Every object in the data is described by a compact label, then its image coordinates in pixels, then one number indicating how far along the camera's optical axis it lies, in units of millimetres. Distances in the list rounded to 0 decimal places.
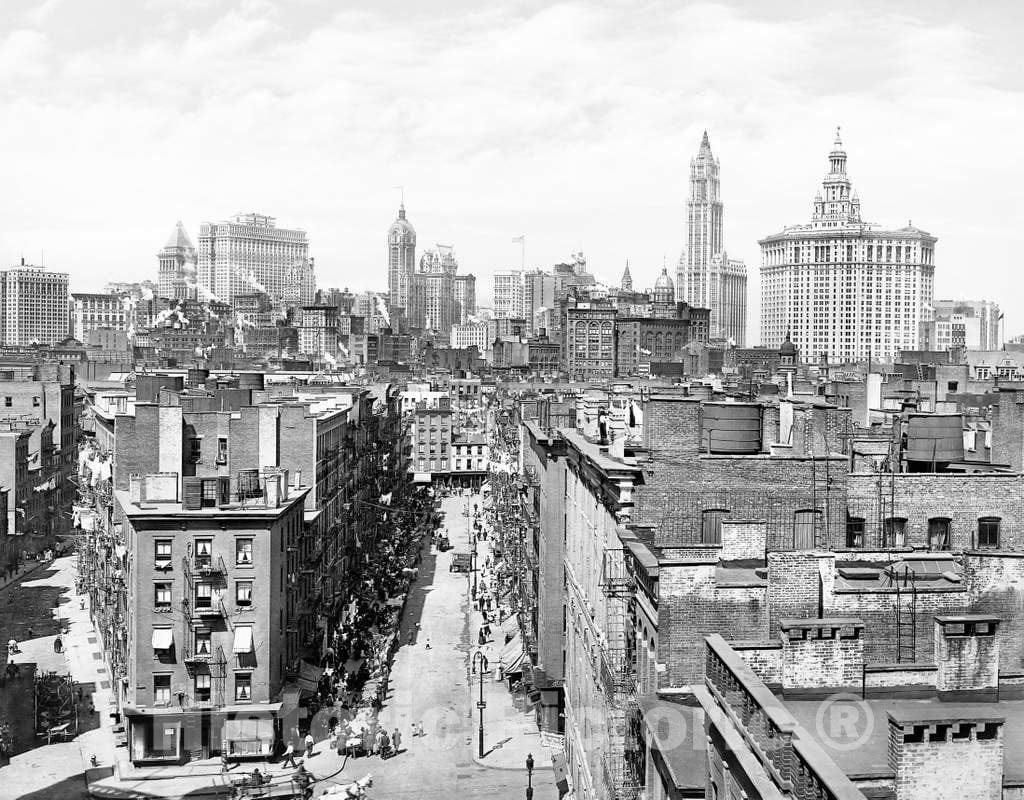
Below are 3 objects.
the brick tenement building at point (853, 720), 14477
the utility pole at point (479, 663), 52750
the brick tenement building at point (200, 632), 48750
